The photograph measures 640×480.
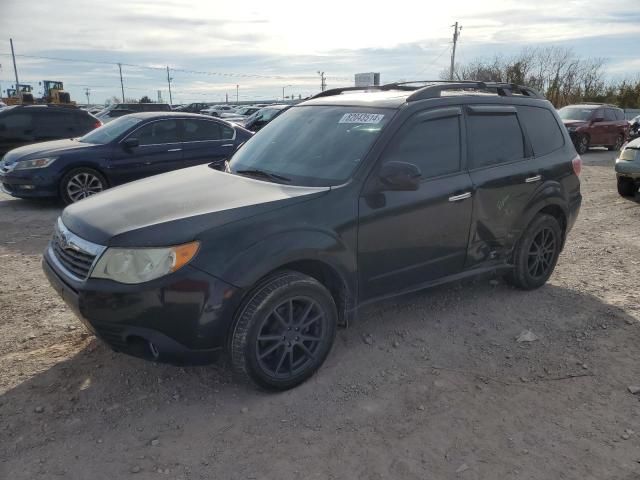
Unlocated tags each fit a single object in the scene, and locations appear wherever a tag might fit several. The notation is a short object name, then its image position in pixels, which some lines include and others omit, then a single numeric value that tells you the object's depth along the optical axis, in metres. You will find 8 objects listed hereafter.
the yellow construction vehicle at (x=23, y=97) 29.27
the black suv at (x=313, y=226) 2.76
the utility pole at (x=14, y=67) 59.10
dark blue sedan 7.89
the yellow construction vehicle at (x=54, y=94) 34.53
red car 17.58
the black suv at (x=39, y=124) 11.02
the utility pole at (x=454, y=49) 49.66
